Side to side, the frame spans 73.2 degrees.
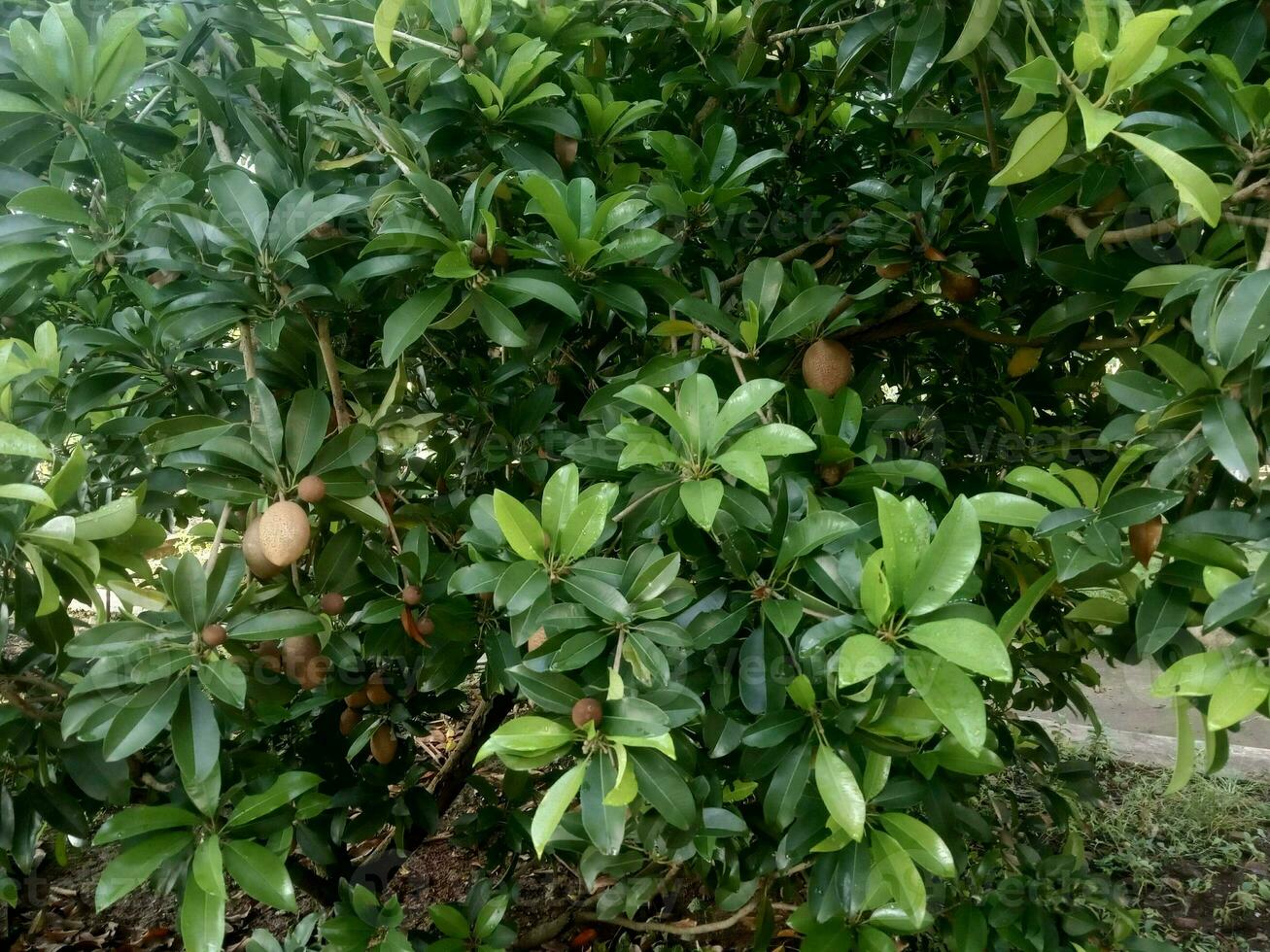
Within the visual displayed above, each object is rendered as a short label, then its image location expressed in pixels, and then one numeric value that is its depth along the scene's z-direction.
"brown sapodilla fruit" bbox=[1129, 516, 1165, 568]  0.82
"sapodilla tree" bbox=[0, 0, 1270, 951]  0.80
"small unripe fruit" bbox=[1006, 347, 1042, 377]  1.38
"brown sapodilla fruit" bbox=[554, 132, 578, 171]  1.25
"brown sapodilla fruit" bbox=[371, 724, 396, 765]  1.43
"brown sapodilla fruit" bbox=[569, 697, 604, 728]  0.77
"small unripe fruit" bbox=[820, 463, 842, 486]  0.99
